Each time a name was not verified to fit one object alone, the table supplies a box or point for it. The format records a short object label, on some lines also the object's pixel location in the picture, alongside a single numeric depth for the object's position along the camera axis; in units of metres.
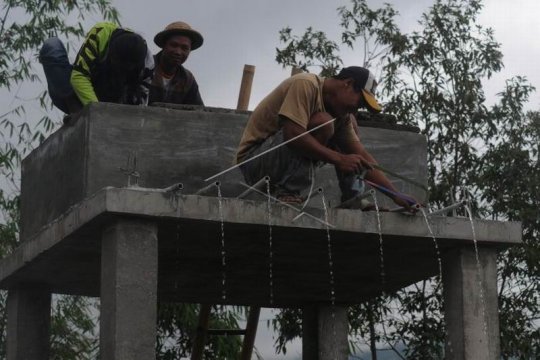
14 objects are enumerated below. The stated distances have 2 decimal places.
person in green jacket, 13.53
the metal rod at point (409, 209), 13.25
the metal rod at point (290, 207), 12.81
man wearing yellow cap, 12.66
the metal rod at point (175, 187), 12.40
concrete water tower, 12.58
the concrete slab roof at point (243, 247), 12.63
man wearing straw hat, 14.21
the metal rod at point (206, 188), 12.75
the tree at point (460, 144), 21.16
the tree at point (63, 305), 21.41
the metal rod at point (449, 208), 13.29
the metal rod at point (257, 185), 12.77
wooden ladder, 16.66
